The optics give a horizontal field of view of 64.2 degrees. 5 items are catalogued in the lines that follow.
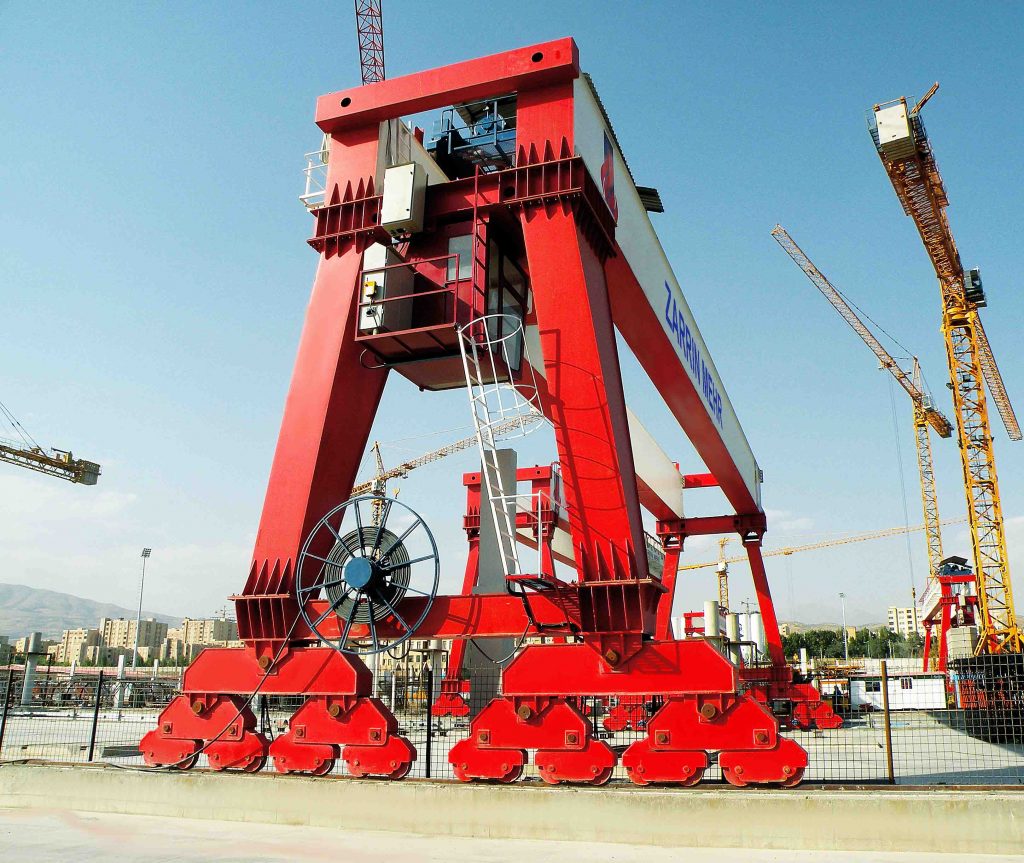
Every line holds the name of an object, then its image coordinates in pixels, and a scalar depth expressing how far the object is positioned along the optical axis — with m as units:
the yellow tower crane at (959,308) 37.03
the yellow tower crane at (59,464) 61.53
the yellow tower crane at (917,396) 66.12
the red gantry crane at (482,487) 8.94
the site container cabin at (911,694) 35.03
